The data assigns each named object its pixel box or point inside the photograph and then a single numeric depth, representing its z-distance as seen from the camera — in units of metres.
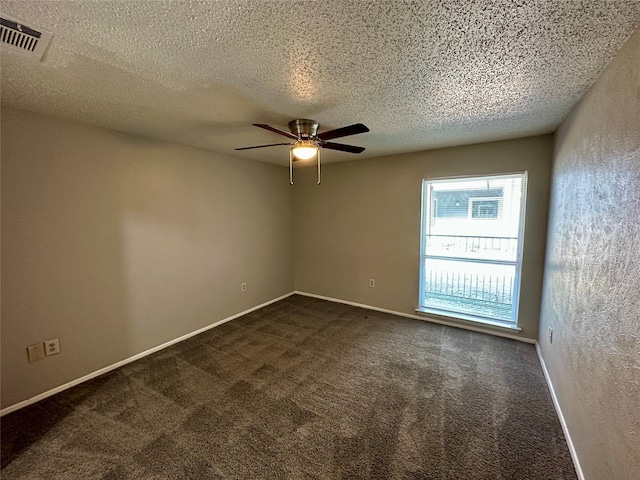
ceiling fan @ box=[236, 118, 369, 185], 2.19
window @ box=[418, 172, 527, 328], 3.13
